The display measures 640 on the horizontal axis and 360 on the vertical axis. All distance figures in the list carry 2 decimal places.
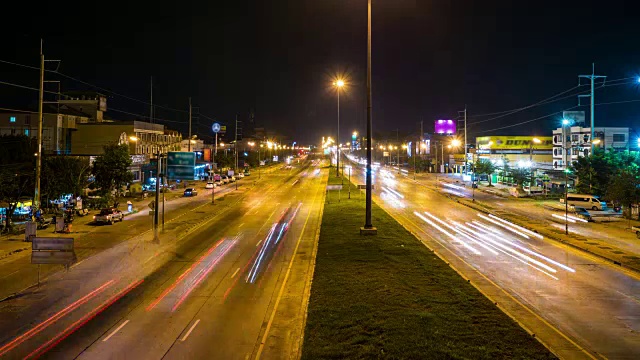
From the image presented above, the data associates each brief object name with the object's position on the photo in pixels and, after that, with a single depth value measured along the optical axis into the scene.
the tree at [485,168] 85.88
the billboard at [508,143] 113.25
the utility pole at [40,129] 33.81
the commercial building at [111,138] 73.44
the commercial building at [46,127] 69.06
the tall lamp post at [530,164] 71.46
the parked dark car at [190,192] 65.56
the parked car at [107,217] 40.50
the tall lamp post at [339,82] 51.28
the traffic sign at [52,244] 20.86
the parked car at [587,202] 51.91
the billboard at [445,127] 142.88
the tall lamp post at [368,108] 28.77
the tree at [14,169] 36.00
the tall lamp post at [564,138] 92.66
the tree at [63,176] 44.28
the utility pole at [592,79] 56.38
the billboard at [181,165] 38.44
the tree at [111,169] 54.78
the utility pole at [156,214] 32.19
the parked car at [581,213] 44.20
